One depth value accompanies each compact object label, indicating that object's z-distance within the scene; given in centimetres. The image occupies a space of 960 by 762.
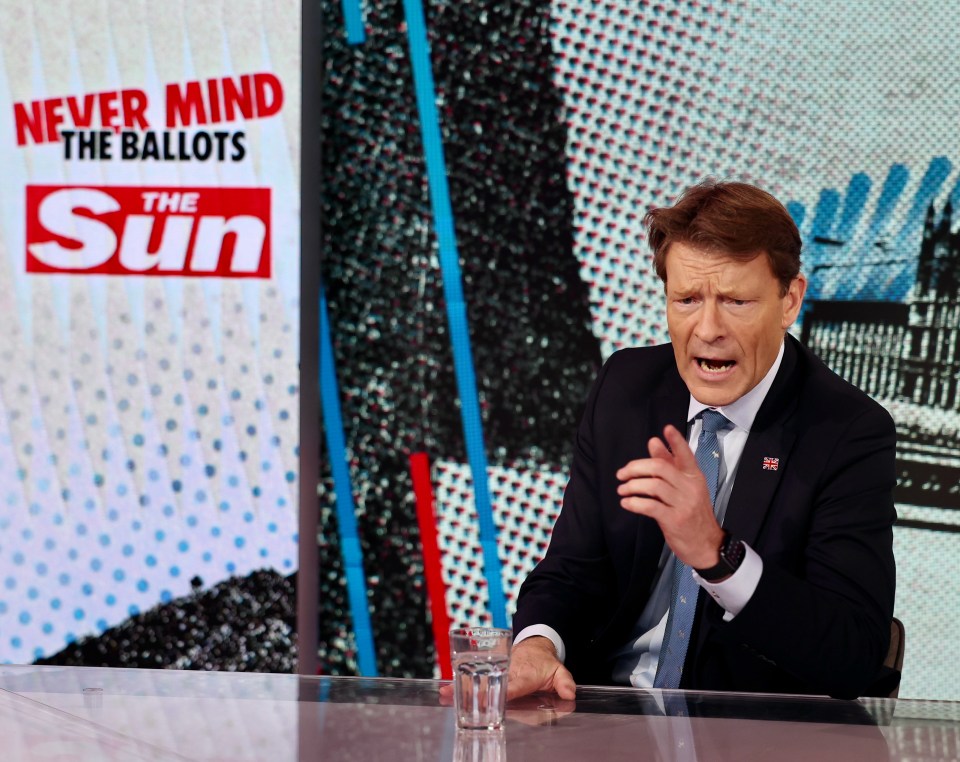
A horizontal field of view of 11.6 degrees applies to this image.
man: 611
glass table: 574
